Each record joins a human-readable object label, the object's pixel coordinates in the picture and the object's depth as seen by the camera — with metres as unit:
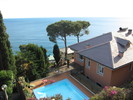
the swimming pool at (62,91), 11.48
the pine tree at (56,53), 21.84
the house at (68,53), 27.92
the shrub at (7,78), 11.26
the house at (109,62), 12.12
